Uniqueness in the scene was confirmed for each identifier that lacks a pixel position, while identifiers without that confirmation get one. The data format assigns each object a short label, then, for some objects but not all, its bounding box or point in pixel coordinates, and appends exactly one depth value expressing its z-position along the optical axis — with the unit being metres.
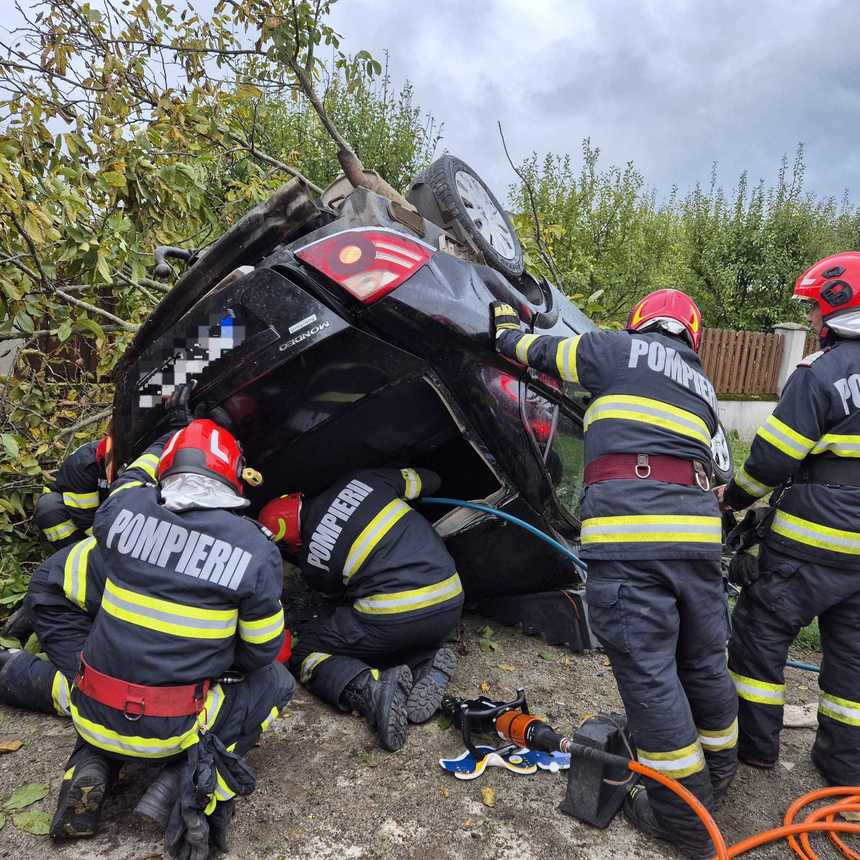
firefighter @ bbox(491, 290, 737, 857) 2.21
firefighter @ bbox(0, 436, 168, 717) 2.40
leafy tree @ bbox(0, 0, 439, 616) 3.44
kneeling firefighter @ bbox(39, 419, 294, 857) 2.02
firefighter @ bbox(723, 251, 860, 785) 2.52
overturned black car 2.52
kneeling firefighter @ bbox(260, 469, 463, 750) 2.80
